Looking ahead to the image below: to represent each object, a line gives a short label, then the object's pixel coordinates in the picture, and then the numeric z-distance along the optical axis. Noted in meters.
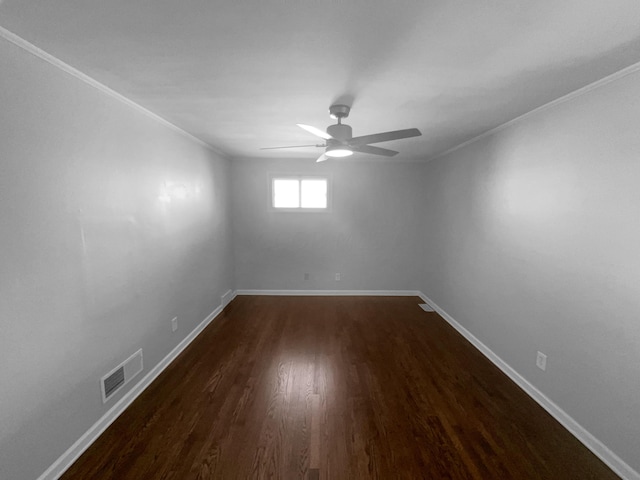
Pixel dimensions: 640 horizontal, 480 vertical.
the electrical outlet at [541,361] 2.22
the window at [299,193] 4.81
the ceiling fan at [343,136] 2.15
